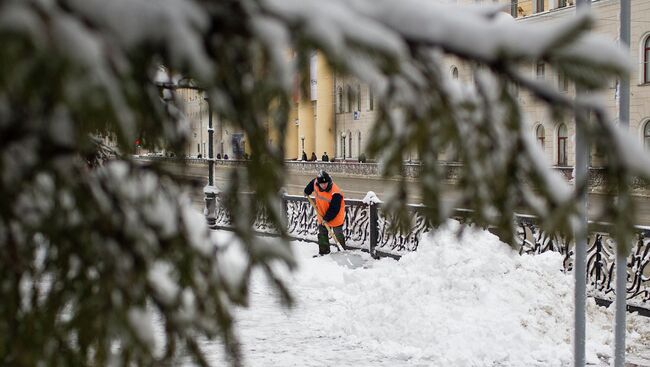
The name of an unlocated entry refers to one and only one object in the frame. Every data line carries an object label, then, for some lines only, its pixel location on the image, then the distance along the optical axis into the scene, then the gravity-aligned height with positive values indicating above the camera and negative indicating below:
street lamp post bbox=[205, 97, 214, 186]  16.69 +0.04
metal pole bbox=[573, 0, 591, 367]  4.19 -0.95
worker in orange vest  12.69 -0.95
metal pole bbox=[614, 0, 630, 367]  4.54 -0.88
